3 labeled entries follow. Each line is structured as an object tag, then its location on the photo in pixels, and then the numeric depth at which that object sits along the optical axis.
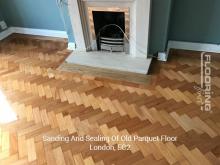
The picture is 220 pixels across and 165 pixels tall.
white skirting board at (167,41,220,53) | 2.43
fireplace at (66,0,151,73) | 2.22
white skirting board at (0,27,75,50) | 3.09
